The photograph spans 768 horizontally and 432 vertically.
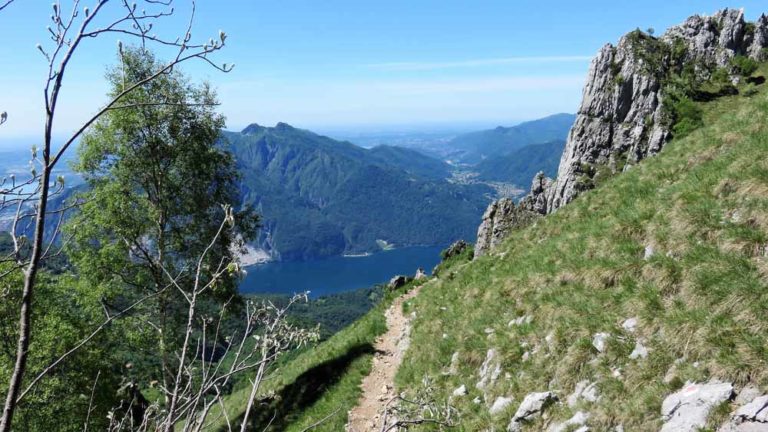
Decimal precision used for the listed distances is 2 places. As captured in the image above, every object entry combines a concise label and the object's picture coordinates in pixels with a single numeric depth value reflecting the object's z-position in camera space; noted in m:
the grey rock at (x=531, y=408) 9.17
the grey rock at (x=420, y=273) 33.83
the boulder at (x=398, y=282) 32.75
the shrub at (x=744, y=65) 49.47
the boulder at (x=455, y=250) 38.50
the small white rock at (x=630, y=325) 9.13
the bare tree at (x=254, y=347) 4.22
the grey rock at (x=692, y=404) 6.50
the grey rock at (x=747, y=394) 6.29
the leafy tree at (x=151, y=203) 20.45
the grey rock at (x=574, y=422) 8.07
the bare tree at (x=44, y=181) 3.16
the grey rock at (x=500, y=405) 10.09
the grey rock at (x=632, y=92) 48.72
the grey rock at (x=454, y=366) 13.23
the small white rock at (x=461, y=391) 11.89
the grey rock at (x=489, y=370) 11.45
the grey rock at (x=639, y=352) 8.41
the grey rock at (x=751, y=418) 5.90
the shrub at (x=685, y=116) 40.81
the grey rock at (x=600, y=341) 9.22
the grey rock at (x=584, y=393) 8.43
